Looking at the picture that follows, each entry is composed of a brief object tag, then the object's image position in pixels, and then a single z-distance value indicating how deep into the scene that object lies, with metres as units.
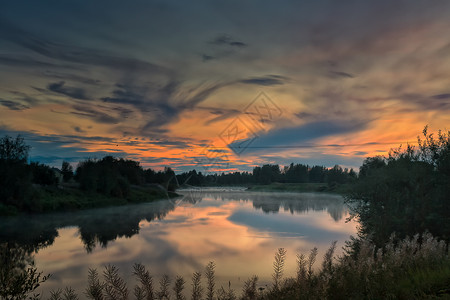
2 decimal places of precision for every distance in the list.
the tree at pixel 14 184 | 51.90
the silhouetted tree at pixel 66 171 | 104.99
